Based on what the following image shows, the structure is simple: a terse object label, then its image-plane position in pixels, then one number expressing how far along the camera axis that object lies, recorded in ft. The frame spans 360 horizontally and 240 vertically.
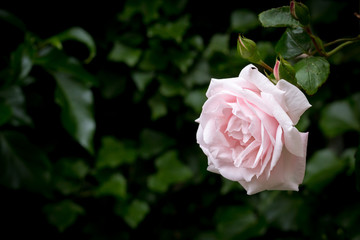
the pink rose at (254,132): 2.31
